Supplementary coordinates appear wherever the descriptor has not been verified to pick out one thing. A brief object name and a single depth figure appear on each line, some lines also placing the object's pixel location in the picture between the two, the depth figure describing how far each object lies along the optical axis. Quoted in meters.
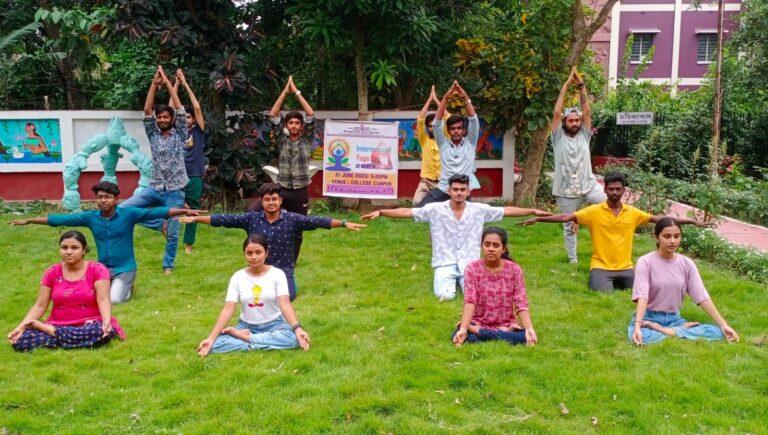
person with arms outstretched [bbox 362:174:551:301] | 7.34
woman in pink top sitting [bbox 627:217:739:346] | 6.03
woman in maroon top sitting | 5.89
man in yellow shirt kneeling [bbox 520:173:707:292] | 7.66
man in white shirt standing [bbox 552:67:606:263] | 8.69
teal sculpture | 11.06
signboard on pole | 13.52
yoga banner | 12.42
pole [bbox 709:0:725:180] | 14.39
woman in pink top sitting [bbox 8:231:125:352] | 5.94
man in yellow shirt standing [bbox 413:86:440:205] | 9.88
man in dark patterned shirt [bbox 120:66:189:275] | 8.59
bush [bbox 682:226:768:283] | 8.51
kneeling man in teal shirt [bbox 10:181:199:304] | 7.21
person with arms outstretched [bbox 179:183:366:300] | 6.98
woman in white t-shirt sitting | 5.81
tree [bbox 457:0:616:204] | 12.01
